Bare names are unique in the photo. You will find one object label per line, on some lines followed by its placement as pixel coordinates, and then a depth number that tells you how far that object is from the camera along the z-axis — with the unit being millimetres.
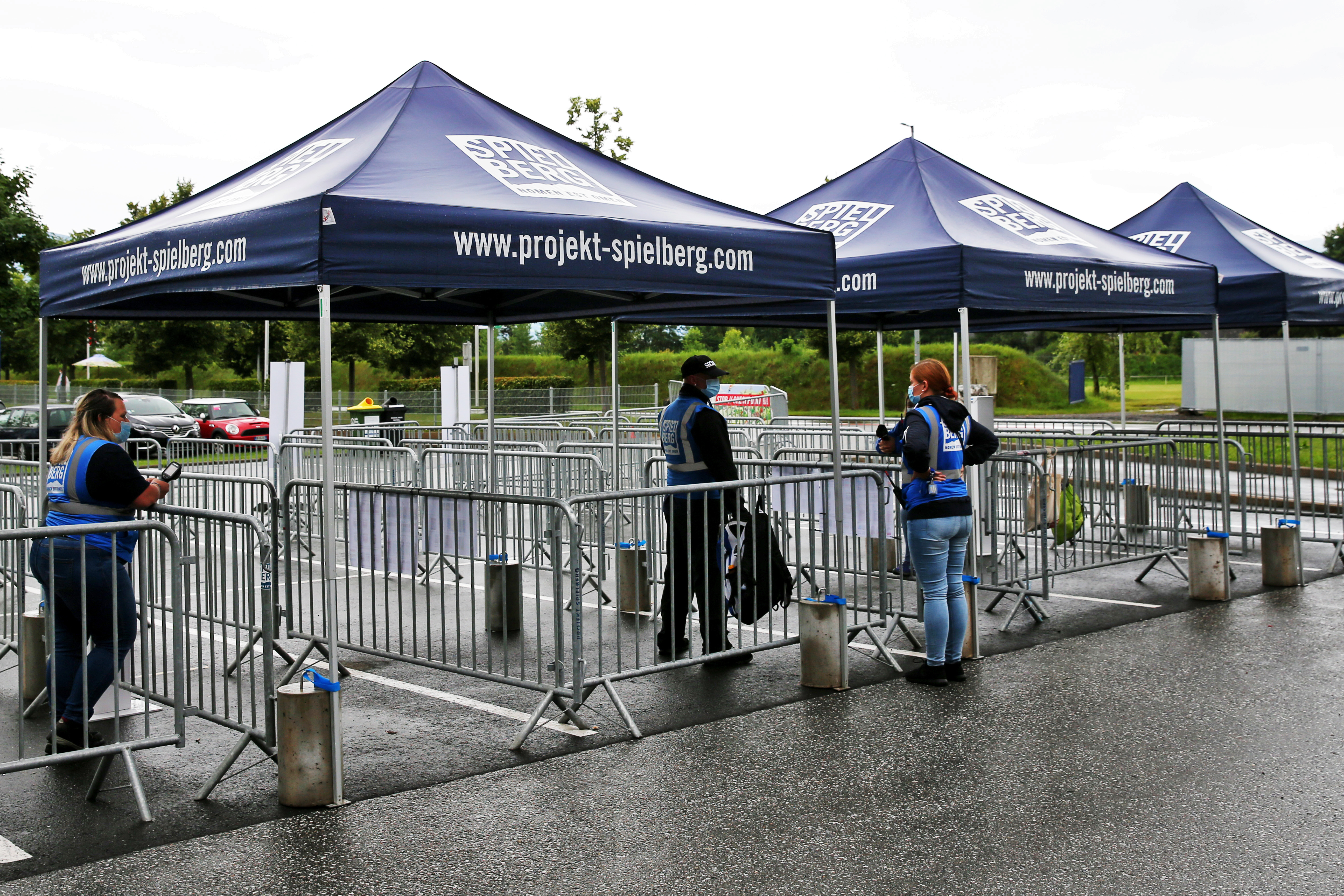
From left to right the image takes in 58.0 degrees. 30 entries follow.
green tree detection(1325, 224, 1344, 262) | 66688
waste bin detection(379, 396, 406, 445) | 26125
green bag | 9664
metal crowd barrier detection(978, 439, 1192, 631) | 9141
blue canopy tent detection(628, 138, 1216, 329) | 8711
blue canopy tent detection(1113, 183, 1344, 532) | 11656
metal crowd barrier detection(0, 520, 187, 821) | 5223
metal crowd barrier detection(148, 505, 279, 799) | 5527
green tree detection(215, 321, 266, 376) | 54250
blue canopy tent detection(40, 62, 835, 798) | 5691
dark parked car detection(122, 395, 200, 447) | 33031
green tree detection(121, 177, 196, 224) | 50406
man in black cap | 7184
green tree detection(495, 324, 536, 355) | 111000
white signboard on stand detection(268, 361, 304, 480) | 19266
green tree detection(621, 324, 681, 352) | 82625
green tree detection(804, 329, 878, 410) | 48000
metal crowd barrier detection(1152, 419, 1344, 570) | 12383
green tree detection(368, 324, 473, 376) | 49781
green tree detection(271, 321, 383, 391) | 46969
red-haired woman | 7199
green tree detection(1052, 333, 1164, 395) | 58094
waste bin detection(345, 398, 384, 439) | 38812
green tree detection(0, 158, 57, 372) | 35906
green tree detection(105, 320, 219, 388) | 48312
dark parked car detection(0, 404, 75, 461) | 30719
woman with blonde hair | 5629
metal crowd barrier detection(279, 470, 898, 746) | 6402
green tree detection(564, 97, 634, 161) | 39094
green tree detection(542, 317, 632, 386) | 39500
